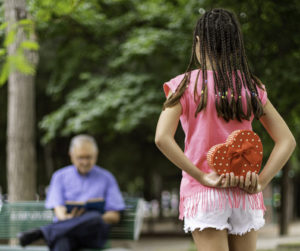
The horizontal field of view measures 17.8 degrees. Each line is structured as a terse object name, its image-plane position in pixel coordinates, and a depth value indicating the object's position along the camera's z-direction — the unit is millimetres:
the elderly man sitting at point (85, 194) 8500
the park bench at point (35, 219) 9936
